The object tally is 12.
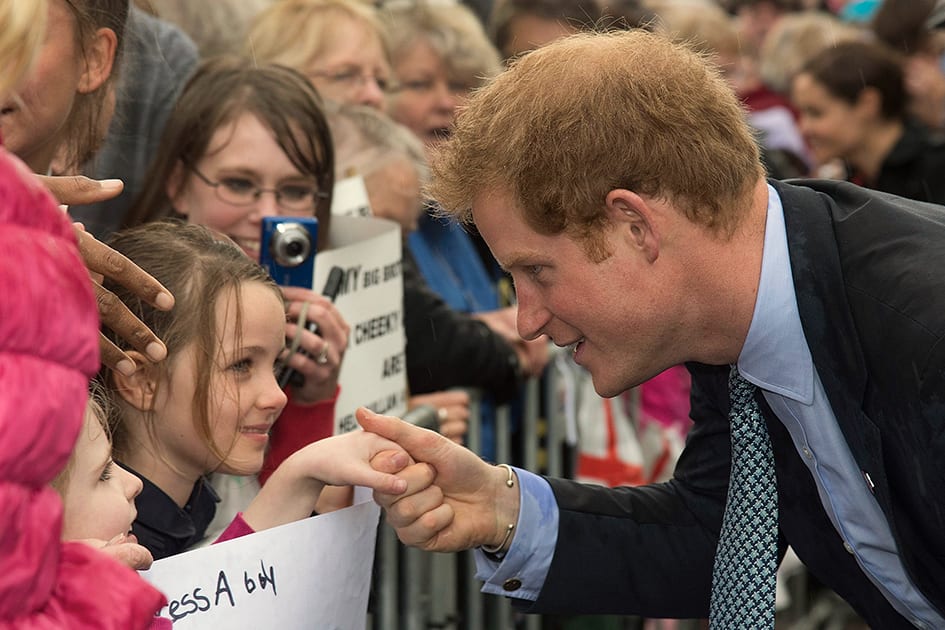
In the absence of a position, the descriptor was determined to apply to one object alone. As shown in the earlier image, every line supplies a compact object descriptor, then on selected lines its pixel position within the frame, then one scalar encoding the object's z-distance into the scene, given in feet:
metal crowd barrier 12.57
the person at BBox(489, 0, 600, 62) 20.20
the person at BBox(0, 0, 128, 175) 8.29
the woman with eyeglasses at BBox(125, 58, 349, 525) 11.77
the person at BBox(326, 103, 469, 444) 14.52
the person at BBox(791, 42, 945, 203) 22.38
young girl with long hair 8.44
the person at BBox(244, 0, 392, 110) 15.48
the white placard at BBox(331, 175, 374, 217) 13.15
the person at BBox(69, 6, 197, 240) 11.16
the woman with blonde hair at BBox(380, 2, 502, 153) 18.02
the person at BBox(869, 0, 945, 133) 25.54
